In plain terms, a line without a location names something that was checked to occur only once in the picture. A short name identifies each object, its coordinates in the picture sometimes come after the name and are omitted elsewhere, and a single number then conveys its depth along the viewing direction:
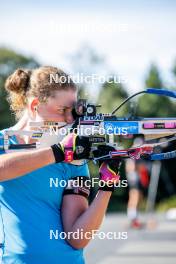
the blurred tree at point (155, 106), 40.47
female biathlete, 3.38
